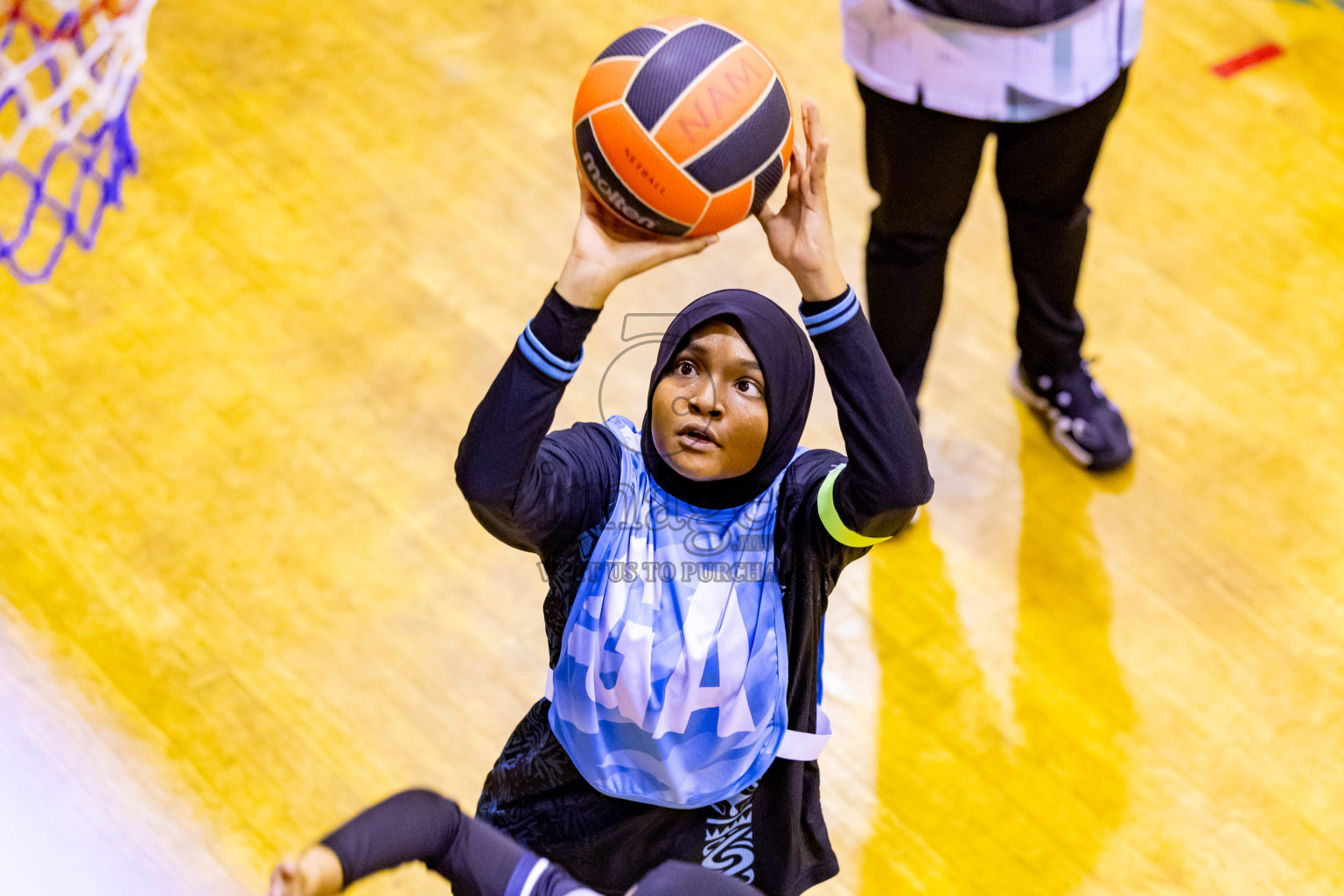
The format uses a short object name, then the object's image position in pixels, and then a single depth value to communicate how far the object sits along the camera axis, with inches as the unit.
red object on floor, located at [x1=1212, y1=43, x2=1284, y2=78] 305.0
